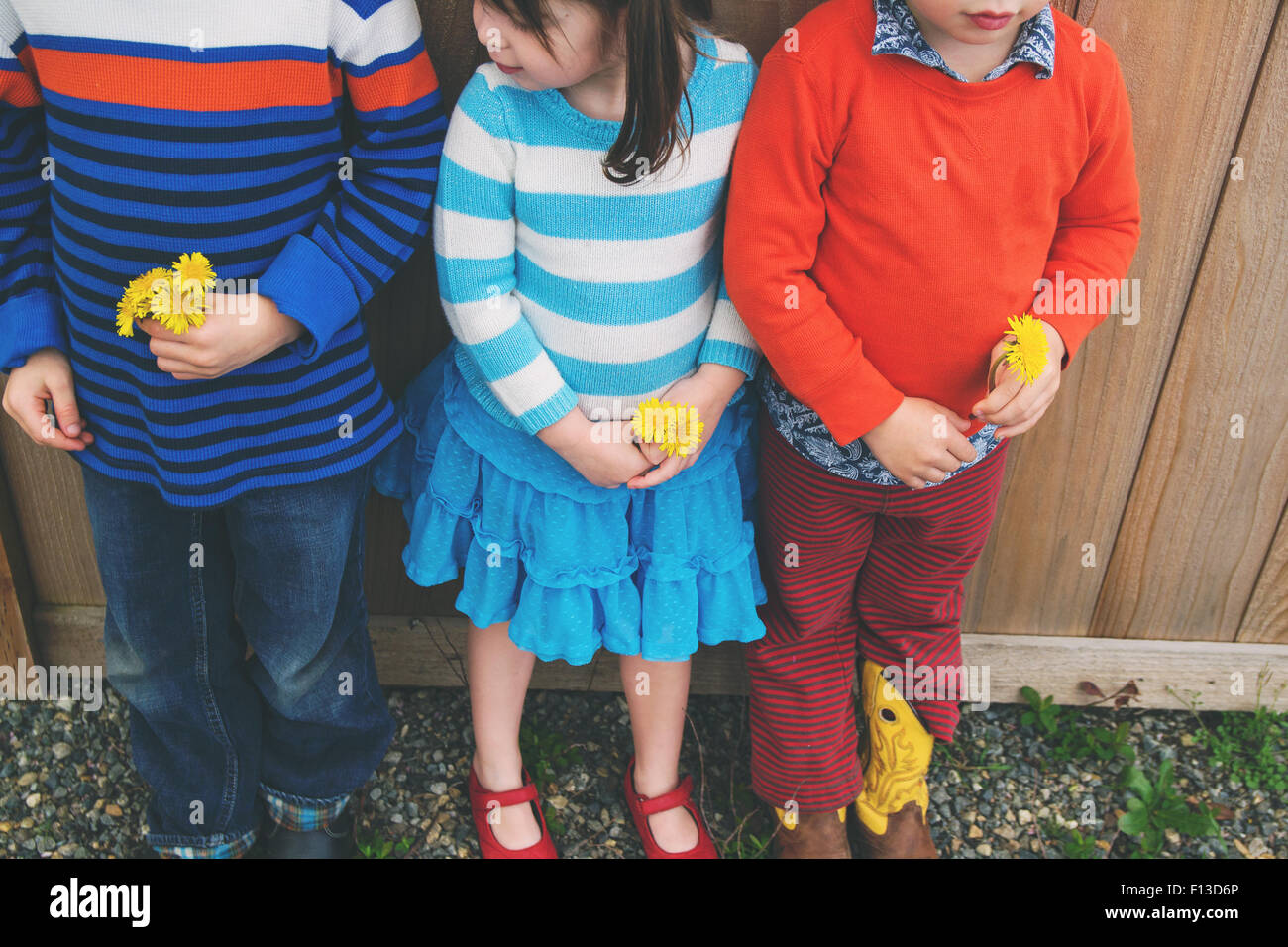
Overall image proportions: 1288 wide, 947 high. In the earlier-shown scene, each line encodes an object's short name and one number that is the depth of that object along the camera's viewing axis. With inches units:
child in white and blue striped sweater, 54.4
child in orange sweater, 54.4
